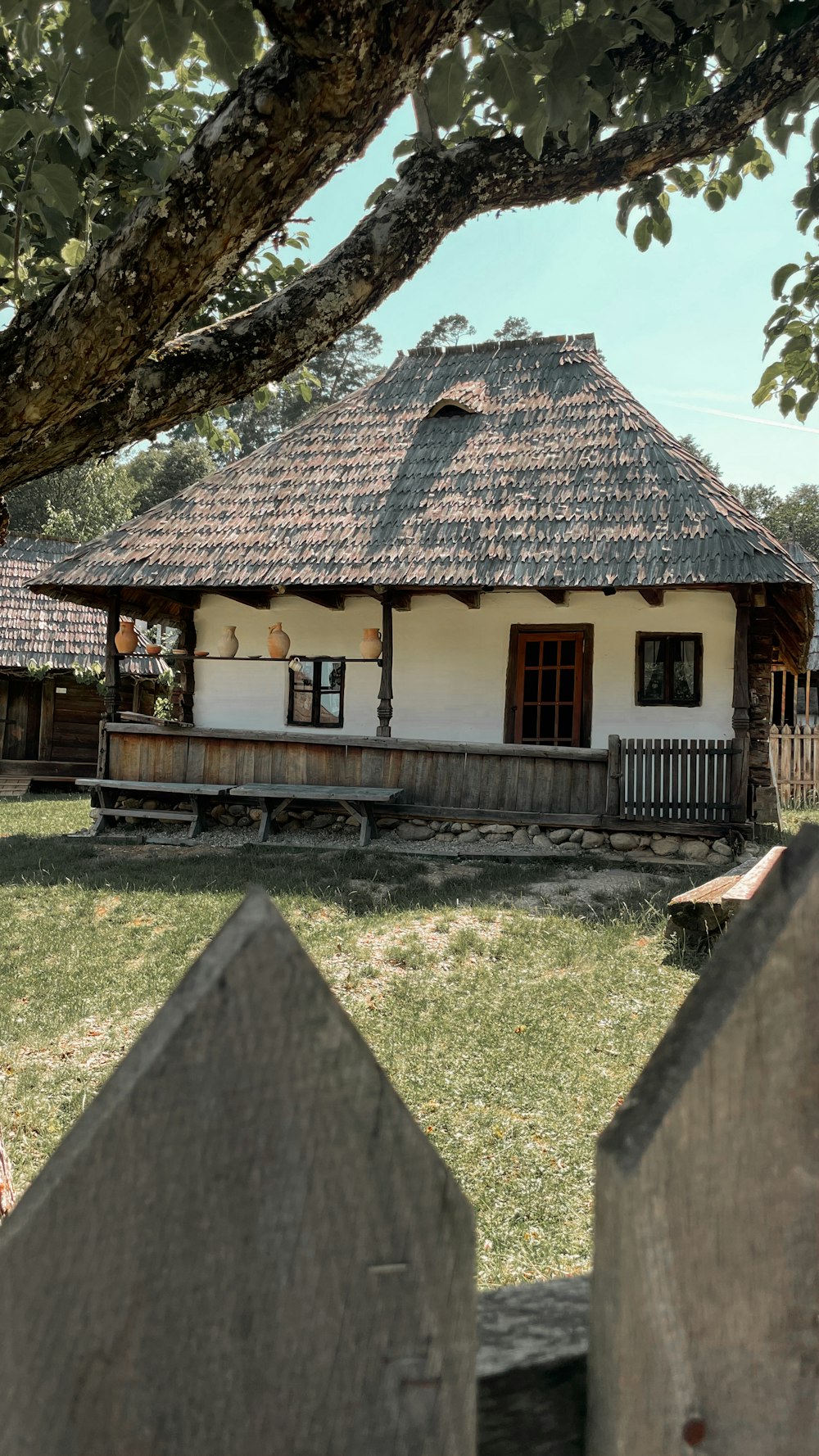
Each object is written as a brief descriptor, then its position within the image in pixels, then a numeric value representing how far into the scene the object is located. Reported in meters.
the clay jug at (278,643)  11.57
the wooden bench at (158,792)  10.73
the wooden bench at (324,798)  10.04
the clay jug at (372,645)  11.30
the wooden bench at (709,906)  5.34
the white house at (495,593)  9.84
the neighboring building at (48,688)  19.55
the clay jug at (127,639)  11.67
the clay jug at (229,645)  11.93
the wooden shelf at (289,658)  11.25
